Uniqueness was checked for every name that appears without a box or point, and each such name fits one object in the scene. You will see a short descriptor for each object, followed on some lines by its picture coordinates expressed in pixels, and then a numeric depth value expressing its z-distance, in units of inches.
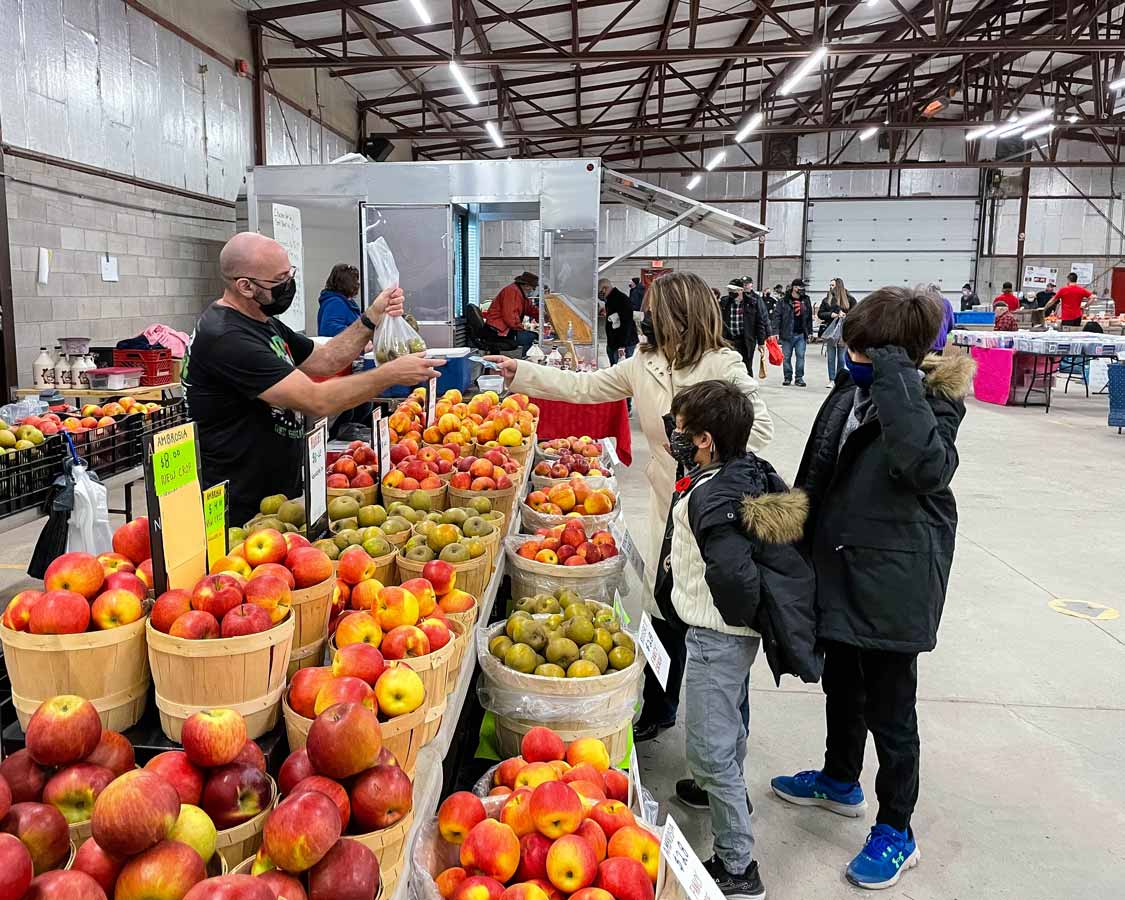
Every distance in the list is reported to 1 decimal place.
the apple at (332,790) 46.9
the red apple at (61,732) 45.3
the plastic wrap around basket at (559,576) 115.9
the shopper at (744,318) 405.4
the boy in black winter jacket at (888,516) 83.8
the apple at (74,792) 45.0
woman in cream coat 115.2
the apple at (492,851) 62.9
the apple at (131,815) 38.7
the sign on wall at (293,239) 339.6
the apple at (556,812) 63.6
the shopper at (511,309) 423.5
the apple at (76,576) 57.3
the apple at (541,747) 78.7
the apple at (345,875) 43.5
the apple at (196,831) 42.9
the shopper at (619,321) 457.7
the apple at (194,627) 53.6
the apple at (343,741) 48.2
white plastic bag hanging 143.7
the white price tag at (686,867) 57.6
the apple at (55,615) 53.4
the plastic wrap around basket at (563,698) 87.7
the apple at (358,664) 59.3
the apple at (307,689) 57.4
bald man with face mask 99.4
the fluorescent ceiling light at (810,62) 454.0
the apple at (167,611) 55.2
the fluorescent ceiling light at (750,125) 609.6
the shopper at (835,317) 564.7
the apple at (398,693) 58.4
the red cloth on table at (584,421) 253.3
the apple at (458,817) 66.7
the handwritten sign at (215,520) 68.5
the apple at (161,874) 38.4
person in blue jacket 254.2
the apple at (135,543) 68.5
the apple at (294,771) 50.8
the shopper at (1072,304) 592.4
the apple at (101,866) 39.4
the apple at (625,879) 61.1
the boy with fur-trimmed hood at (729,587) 83.9
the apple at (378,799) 49.1
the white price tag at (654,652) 90.6
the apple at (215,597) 56.6
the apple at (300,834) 43.0
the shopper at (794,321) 573.0
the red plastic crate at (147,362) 259.4
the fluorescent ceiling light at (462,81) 453.3
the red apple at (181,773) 46.6
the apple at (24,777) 44.8
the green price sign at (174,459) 58.9
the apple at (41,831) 40.4
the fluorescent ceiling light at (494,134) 577.6
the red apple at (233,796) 47.5
